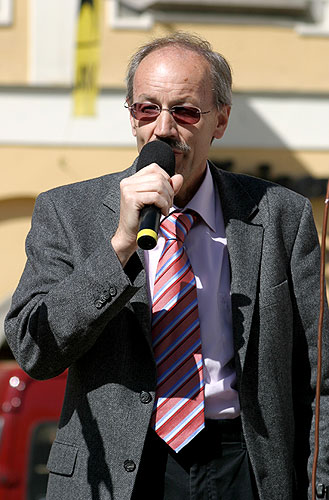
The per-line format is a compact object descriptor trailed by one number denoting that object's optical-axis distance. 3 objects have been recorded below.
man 5.44
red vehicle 11.45
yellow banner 21.12
